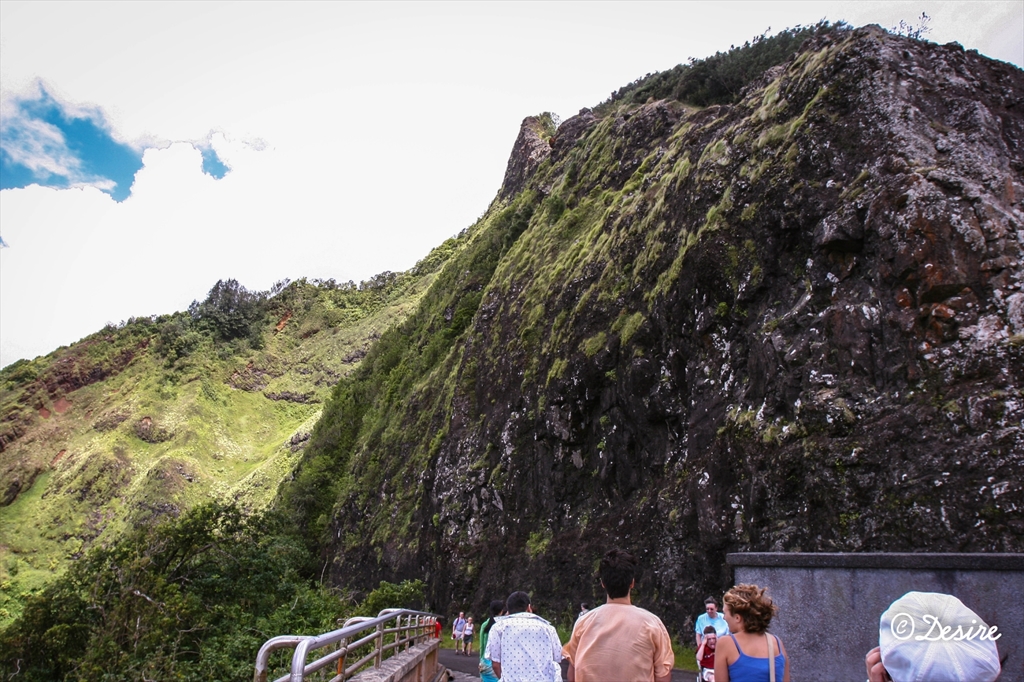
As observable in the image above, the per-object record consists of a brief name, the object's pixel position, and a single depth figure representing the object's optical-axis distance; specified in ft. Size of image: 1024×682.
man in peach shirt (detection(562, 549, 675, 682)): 12.64
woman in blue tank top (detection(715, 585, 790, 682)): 12.62
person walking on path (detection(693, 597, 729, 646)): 25.06
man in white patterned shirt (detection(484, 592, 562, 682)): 15.97
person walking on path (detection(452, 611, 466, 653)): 61.41
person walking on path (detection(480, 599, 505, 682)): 23.90
